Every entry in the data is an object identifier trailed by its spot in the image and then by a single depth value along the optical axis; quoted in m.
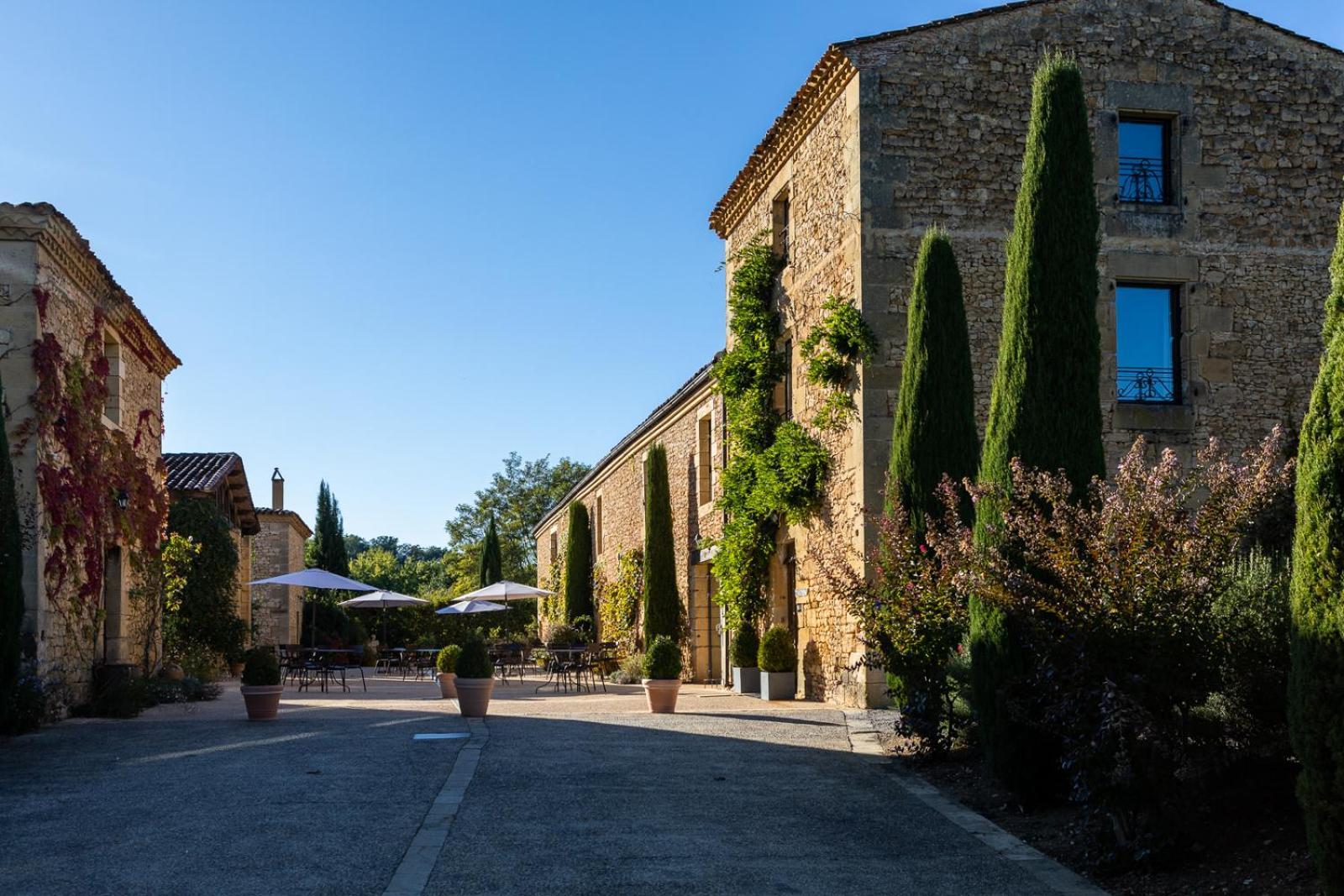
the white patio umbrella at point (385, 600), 24.98
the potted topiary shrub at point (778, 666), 15.59
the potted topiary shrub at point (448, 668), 15.84
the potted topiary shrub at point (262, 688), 12.98
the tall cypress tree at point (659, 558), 21.31
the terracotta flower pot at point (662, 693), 13.55
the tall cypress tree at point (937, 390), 11.66
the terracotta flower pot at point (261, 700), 12.97
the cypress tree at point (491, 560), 41.06
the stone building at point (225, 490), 22.59
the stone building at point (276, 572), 32.88
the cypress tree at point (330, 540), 43.41
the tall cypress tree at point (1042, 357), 7.76
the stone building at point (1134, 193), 13.98
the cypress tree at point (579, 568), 28.72
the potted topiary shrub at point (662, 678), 13.57
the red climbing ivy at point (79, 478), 12.98
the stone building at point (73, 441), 12.70
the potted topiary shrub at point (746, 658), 16.83
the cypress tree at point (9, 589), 11.01
